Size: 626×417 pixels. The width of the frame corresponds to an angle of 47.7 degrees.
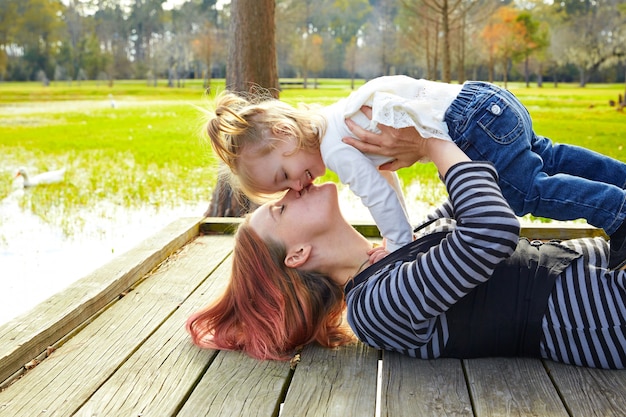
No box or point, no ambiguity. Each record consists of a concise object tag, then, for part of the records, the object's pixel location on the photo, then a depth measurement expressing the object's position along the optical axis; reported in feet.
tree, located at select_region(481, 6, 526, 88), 87.40
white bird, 25.95
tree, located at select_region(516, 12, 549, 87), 86.38
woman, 6.72
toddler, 7.87
